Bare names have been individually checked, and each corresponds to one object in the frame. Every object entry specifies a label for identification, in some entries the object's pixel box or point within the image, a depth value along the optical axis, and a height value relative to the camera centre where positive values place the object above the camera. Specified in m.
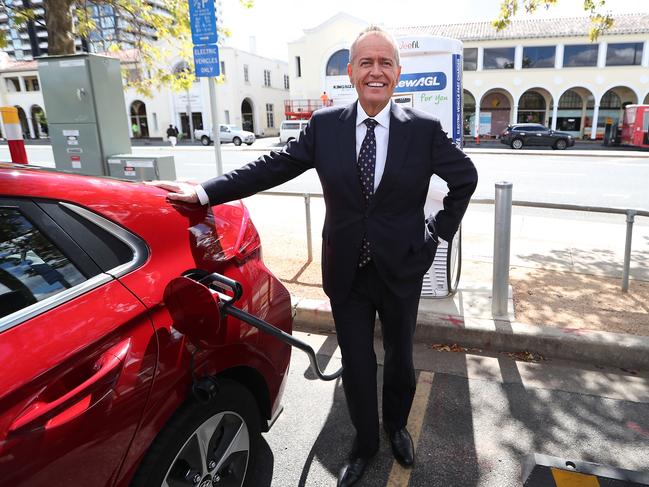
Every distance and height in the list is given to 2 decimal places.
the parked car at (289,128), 30.81 +0.09
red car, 1.28 -0.62
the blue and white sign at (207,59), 4.86 +0.73
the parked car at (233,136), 32.94 -0.27
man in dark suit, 2.05 -0.29
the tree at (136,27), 5.58 +1.53
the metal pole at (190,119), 37.84 +1.23
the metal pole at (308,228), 5.01 -1.08
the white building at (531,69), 32.72 +3.53
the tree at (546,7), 6.18 +1.41
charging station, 3.76 +0.32
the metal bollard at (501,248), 3.61 -0.97
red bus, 24.84 -0.65
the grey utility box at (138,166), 5.10 -0.31
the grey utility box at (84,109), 4.89 +0.31
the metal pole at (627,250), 3.92 -1.14
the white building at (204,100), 39.81 +3.00
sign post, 4.68 +0.90
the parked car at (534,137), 25.72 -1.01
